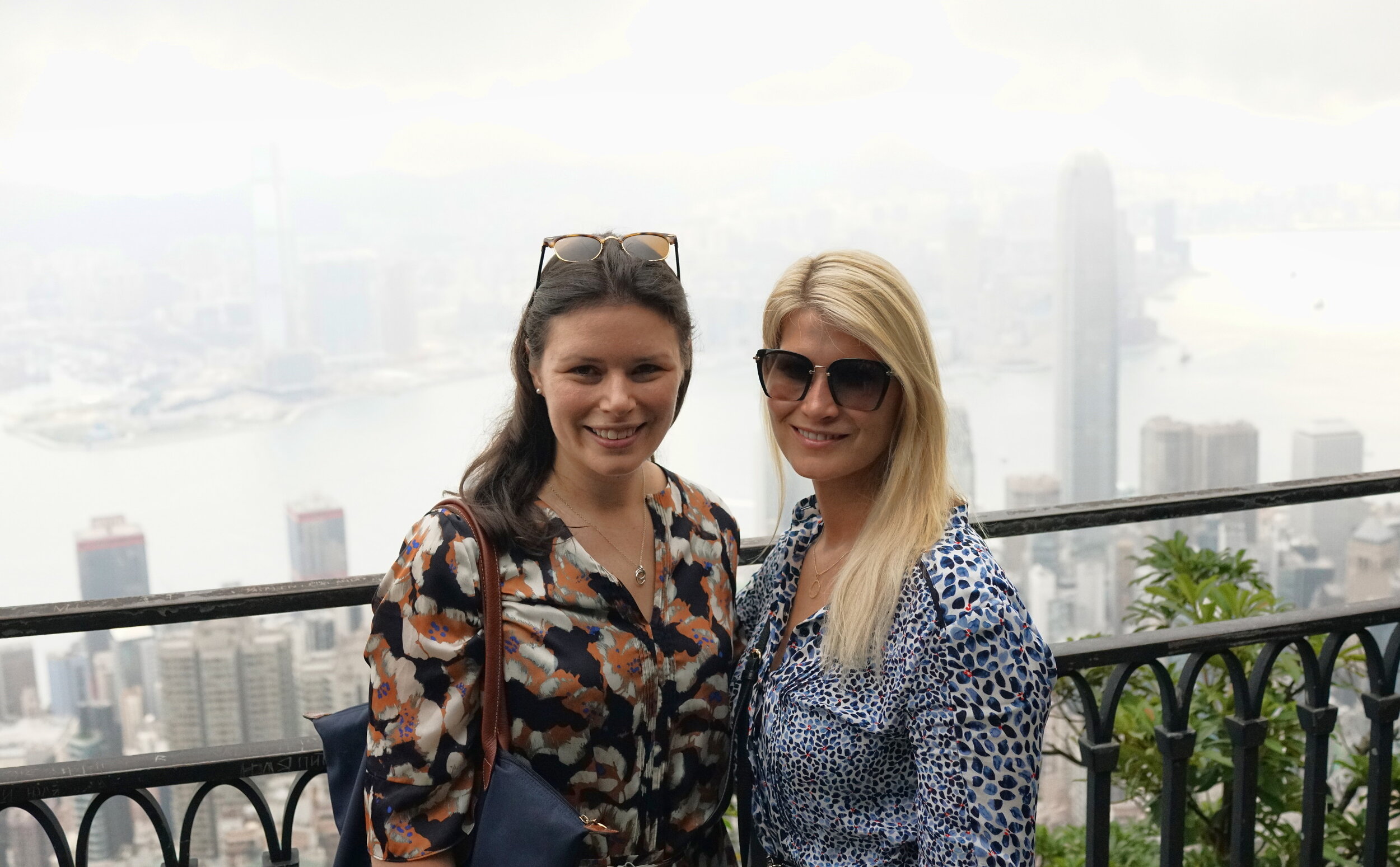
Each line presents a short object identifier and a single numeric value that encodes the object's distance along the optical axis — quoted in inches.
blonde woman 49.1
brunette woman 49.7
